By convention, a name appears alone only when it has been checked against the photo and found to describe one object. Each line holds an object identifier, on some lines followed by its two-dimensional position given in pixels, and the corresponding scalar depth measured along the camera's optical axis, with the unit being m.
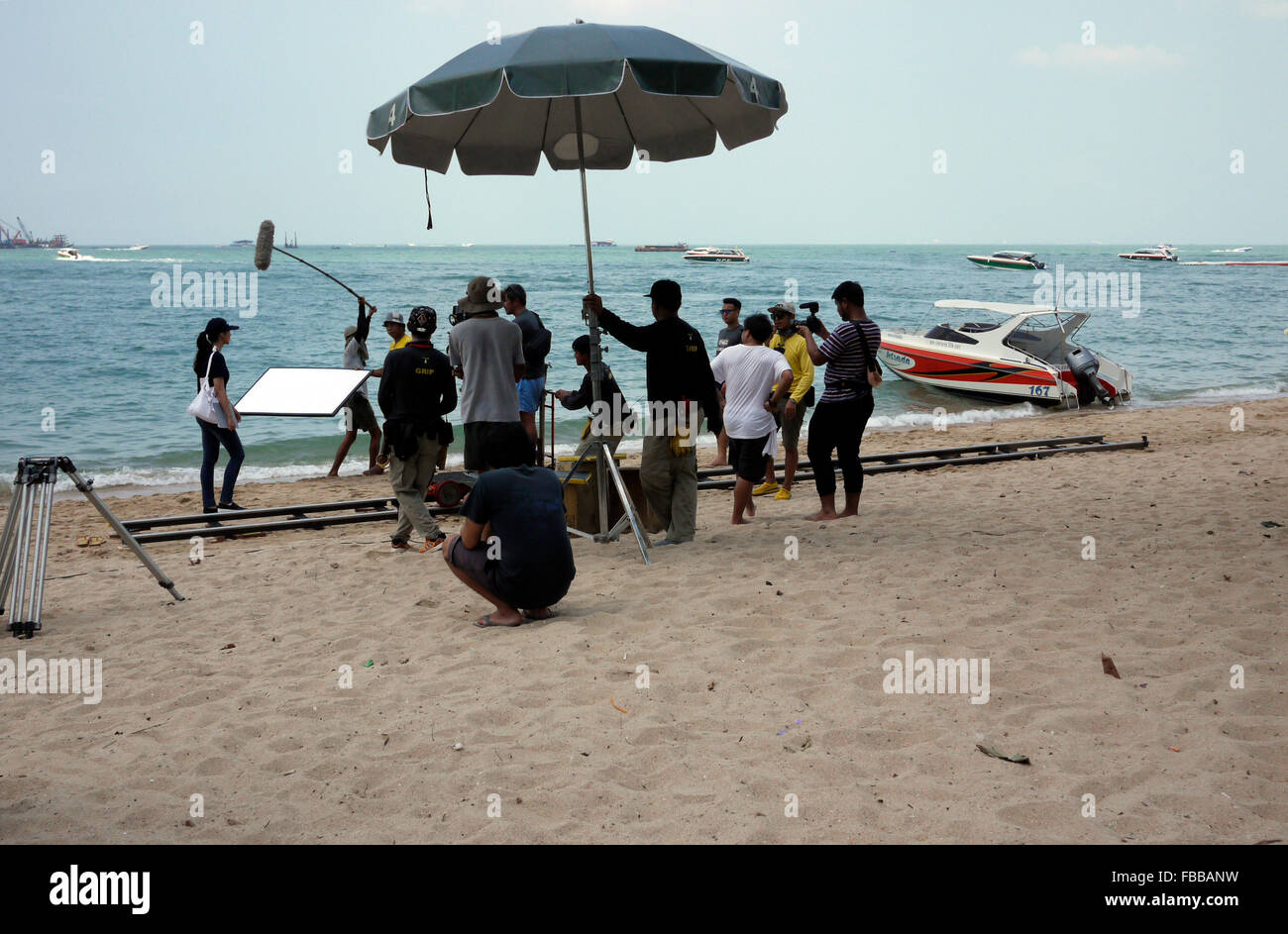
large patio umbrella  5.20
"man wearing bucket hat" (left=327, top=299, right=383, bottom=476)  10.48
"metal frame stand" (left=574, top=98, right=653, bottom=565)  6.25
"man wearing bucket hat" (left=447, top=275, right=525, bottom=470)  6.76
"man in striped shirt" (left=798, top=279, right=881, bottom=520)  7.01
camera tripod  5.30
